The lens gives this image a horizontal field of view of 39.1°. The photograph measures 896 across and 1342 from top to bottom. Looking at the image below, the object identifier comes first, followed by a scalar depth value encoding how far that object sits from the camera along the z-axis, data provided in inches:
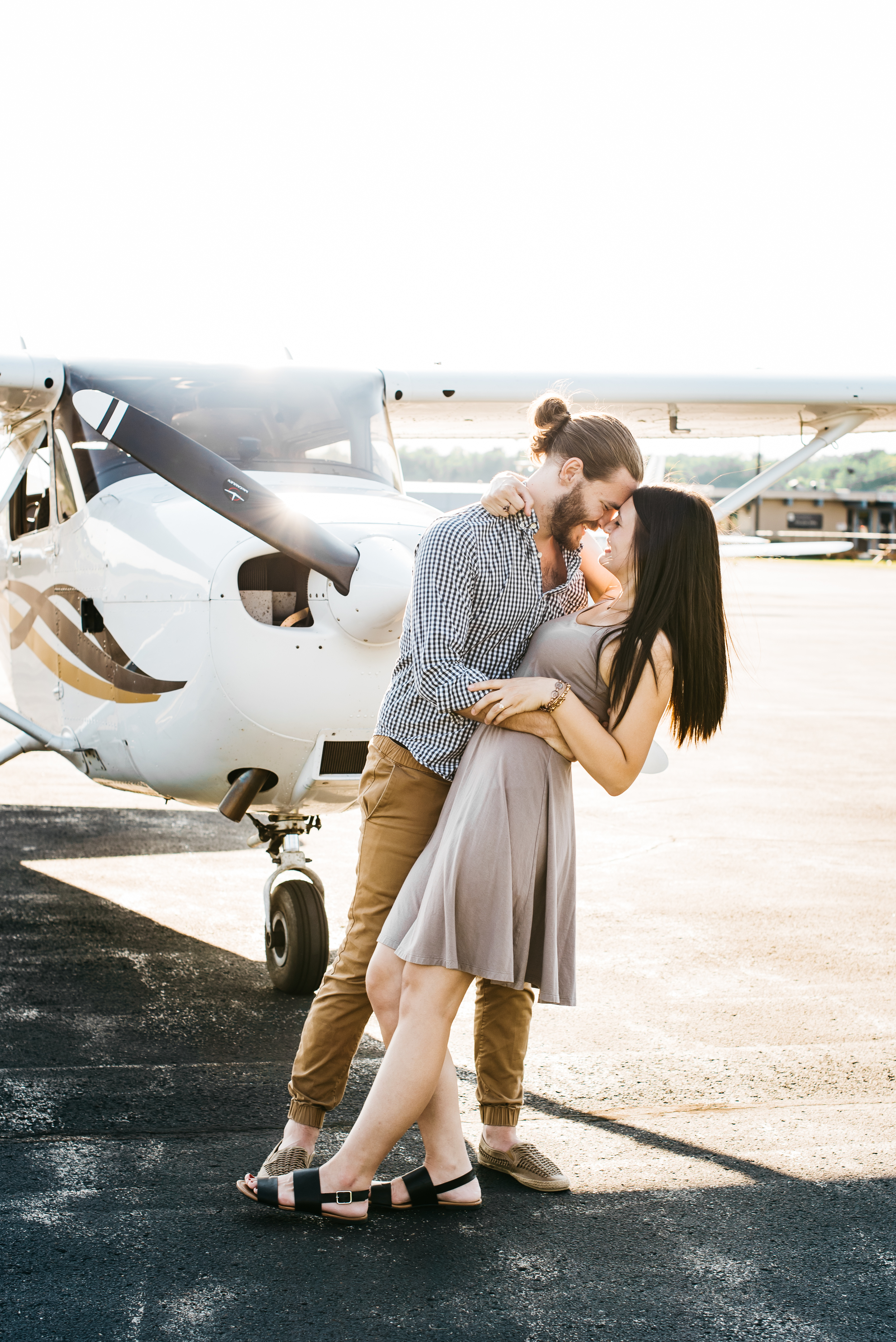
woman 109.5
